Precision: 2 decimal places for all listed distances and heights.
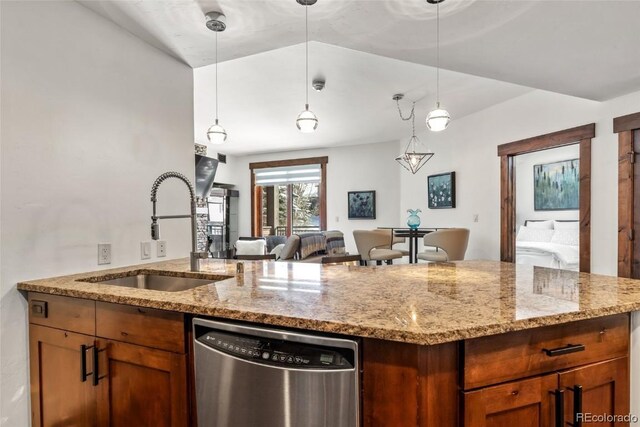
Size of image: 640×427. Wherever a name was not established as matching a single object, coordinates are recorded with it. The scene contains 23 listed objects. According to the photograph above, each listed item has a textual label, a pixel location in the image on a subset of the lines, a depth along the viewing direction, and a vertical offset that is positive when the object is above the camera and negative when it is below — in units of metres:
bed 5.20 -0.63
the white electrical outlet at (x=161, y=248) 2.29 -0.27
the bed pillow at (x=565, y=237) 5.80 -0.54
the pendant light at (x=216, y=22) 1.91 +1.07
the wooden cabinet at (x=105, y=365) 1.24 -0.62
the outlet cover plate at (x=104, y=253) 1.93 -0.25
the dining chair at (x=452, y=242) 4.42 -0.45
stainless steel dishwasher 0.96 -0.51
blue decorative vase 5.11 -0.21
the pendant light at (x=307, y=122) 2.52 +0.64
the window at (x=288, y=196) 7.48 +0.27
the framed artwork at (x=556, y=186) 6.08 +0.38
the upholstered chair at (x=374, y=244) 4.76 -0.51
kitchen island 0.92 -0.37
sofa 4.86 -0.61
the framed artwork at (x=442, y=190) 5.39 +0.27
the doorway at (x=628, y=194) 3.02 +0.10
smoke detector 3.61 +1.32
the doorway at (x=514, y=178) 3.46 +0.33
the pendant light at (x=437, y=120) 2.75 +0.71
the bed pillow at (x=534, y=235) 6.23 -0.53
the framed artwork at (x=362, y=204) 6.86 +0.07
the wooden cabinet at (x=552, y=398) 0.95 -0.57
